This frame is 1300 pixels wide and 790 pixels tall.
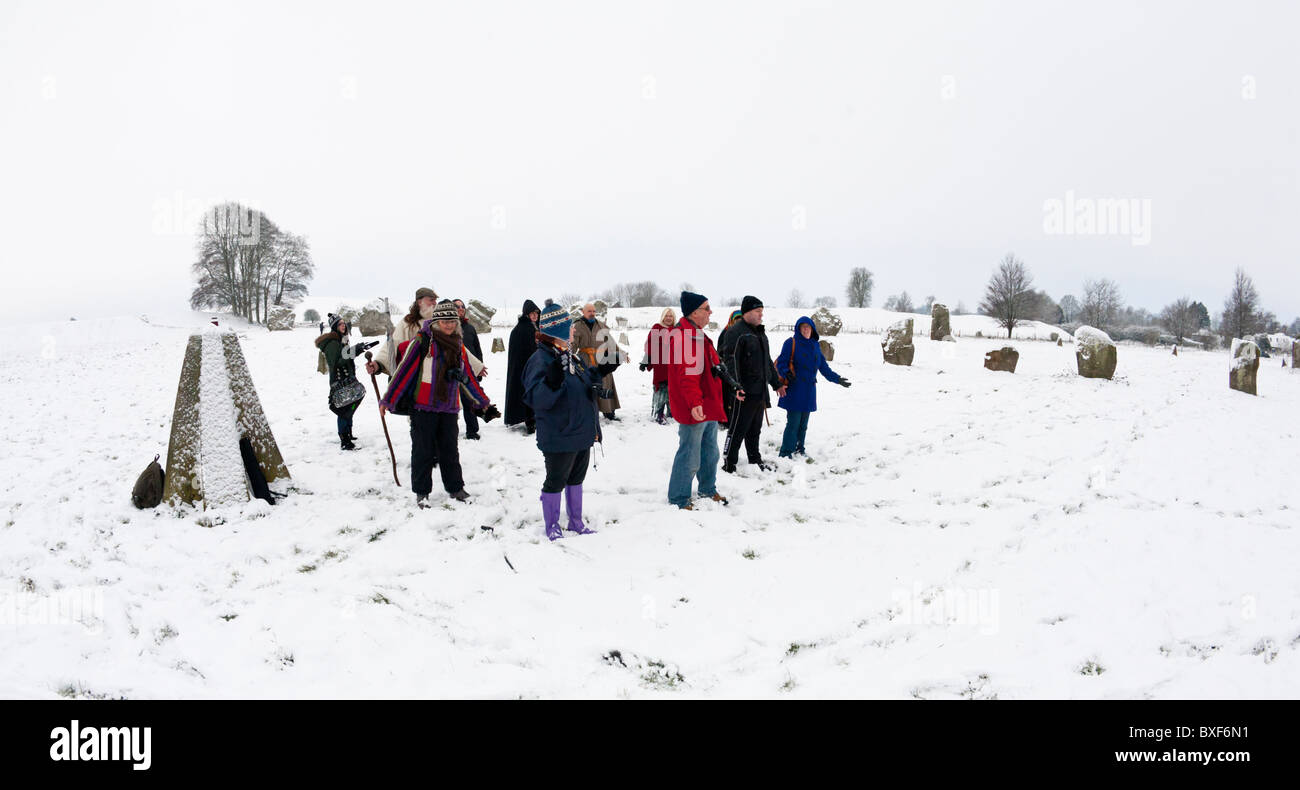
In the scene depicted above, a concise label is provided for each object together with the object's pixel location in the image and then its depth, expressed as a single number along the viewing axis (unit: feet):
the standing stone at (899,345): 57.93
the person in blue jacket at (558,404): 16.06
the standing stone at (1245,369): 42.32
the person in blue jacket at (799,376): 24.73
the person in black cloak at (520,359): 26.30
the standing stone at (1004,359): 54.60
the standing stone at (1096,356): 47.57
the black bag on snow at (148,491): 16.69
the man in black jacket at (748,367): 22.61
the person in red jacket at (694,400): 18.38
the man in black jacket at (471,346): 26.27
